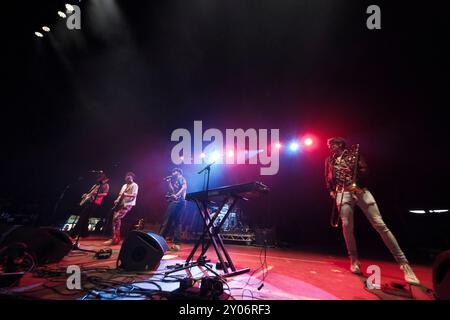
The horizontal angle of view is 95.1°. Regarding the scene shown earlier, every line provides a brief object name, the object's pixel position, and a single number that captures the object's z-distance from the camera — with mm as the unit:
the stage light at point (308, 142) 7211
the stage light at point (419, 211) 5466
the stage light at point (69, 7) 5466
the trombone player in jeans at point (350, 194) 2857
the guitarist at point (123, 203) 5438
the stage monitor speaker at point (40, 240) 2943
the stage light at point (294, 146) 7543
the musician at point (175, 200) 5192
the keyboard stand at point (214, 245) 2859
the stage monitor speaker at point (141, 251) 3033
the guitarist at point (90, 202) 5012
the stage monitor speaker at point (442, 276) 1899
